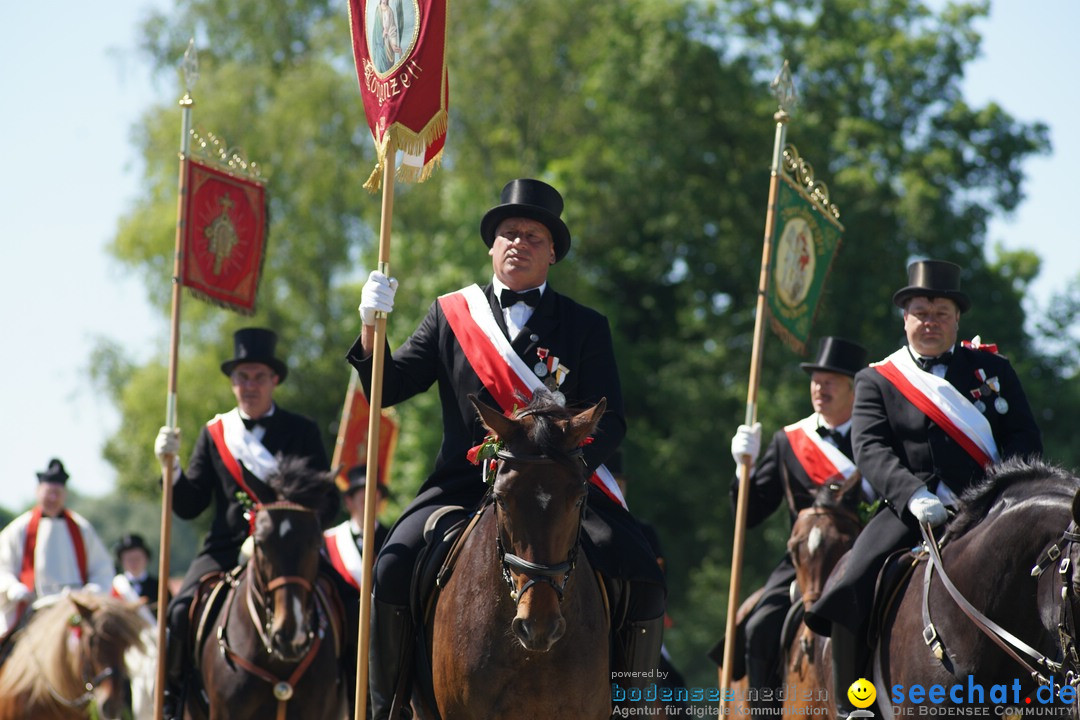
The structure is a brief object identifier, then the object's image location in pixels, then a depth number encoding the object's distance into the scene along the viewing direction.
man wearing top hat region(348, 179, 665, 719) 15.27
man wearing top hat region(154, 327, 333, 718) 23.00
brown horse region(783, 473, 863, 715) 19.97
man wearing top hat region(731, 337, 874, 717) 22.44
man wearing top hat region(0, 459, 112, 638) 28.42
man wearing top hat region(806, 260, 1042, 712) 17.09
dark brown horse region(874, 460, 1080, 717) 13.80
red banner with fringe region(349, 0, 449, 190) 16.78
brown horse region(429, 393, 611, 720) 12.95
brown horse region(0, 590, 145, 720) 24.08
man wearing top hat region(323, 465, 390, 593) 28.89
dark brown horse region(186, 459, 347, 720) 20.70
